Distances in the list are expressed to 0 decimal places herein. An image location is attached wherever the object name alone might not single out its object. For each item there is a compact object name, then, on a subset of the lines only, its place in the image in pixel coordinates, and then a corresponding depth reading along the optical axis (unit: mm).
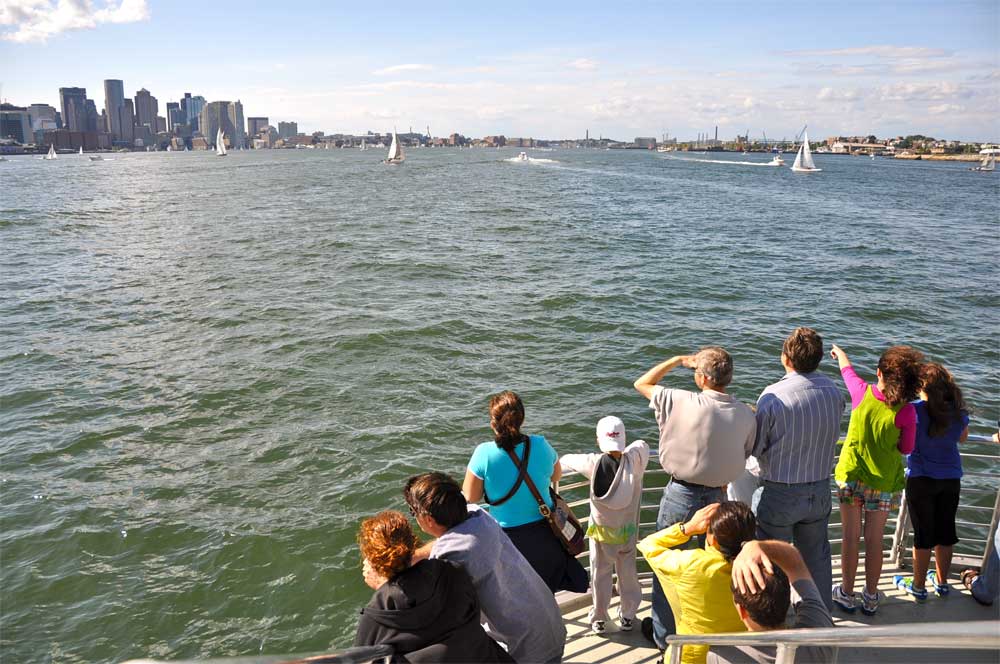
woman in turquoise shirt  4250
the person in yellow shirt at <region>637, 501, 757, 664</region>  3199
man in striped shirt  4379
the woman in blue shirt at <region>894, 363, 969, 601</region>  4680
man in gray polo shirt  4207
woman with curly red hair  3008
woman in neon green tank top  4531
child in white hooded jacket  4359
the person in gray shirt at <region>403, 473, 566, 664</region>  3342
